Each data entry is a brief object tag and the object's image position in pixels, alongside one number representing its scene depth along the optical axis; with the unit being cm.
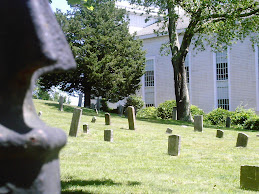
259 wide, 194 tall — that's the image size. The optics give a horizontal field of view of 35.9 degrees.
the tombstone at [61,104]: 2506
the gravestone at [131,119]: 1700
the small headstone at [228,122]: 2662
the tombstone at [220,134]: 1627
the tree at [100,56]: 3438
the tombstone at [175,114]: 2823
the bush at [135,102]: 3906
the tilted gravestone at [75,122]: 1358
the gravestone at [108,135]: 1295
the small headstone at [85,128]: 1442
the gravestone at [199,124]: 1844
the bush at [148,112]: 3491
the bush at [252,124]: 2748
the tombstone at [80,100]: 3241
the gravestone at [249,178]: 668
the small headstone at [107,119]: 1822
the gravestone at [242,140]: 1305
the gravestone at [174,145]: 1074
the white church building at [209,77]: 3435
